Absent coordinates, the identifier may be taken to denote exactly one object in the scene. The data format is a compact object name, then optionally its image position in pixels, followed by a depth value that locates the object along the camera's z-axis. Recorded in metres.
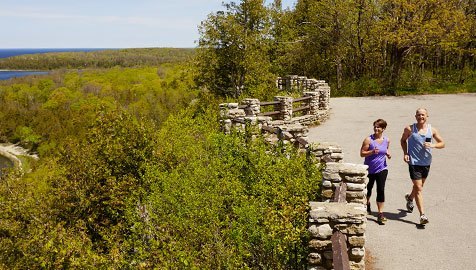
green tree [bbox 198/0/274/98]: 27.64
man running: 8.59
